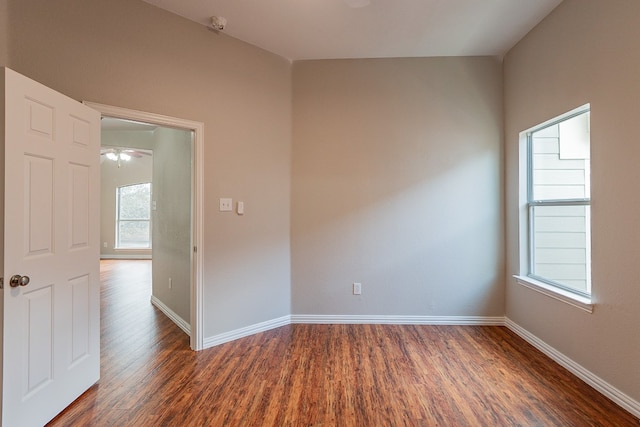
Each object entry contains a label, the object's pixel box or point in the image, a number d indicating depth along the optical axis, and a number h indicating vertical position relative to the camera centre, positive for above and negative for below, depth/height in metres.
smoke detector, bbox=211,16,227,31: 2.70 +1.71
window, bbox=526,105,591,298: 2.47 +0.11
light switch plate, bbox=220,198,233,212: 2.94 +0.09
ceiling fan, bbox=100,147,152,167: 6.57 +1.34
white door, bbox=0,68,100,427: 1.61 -0.23
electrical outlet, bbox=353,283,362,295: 3.44 -0.84
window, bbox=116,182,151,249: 8.81 -0.01
